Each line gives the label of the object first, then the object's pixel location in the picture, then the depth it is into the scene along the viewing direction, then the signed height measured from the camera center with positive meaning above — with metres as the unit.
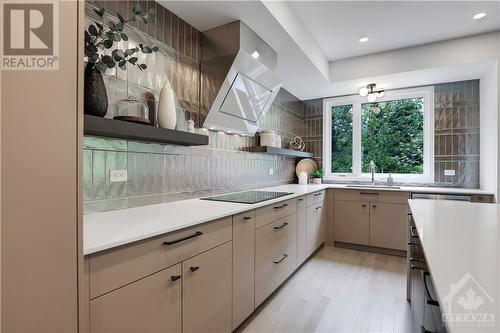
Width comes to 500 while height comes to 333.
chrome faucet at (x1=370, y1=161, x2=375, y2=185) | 3.85 -0.06
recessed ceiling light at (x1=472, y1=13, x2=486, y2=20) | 2.38 +1.44
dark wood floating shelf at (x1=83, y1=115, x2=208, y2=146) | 1.20 +0.19
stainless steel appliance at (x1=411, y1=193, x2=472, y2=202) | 2.88 -0.37
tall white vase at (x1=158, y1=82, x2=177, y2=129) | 1.65 +0.37
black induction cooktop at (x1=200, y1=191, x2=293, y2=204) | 2.03 -0.28
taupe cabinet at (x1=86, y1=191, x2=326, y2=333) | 0.96 -0.57
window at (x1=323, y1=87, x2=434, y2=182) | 3.67 +0.47
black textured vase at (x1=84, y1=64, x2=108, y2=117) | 1.24 +0.36
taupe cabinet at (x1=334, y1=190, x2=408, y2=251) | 3.20 -0.71
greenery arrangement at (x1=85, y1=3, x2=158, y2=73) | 1.27 +0.63
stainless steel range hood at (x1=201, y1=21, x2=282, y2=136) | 2.02 +0.82
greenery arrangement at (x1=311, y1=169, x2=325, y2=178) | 4.16 -0.13
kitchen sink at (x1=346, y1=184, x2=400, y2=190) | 3.42 -0.30
